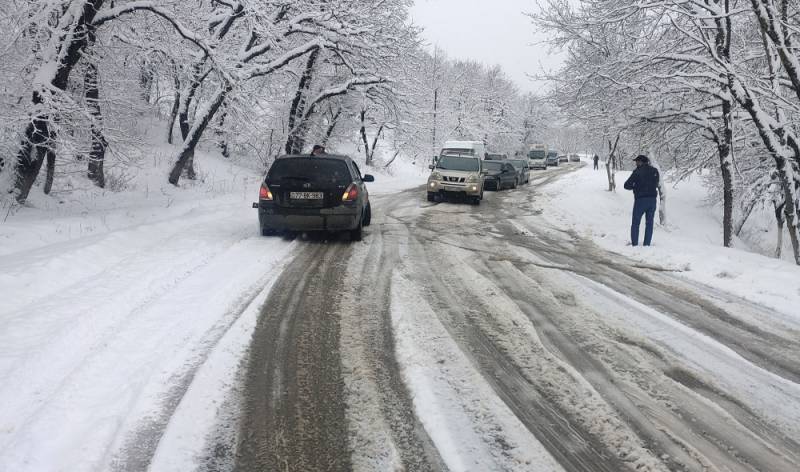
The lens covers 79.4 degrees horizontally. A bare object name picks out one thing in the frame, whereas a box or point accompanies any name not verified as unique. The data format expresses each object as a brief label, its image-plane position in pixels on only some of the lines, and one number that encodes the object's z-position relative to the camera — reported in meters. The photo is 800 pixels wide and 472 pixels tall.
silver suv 17.66
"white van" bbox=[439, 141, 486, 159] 27.74
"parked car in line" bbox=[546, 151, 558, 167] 62.74
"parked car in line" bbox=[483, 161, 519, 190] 24.25
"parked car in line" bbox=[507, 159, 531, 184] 28.18
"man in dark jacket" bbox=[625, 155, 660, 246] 9.42
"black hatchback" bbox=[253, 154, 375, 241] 8.65
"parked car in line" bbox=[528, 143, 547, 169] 52.06
